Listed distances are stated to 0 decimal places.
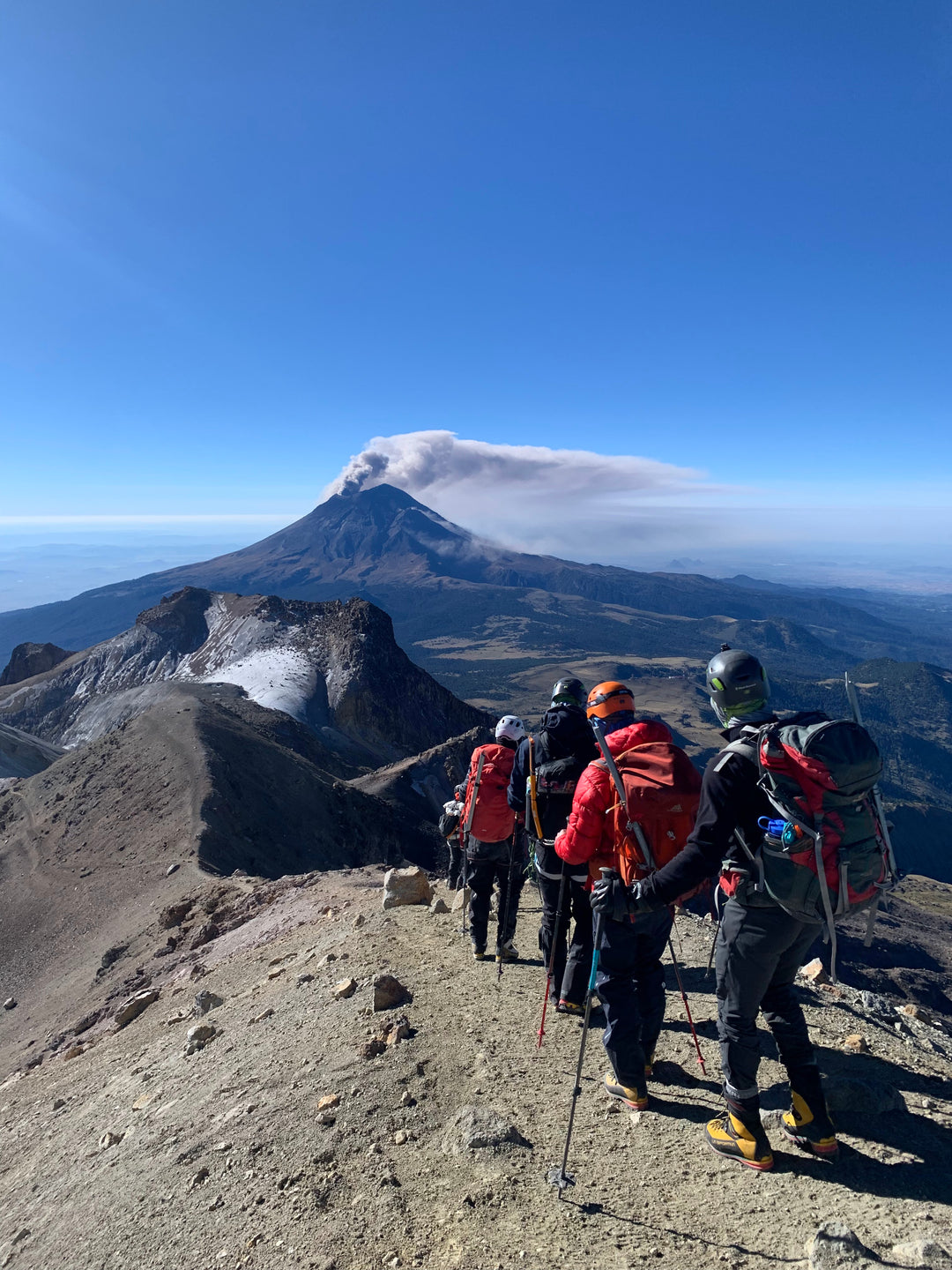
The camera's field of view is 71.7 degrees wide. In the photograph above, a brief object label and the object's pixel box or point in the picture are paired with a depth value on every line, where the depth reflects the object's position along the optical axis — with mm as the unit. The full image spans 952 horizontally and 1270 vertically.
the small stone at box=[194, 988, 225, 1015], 8609
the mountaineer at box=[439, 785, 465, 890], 8523
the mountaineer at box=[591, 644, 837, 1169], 3971
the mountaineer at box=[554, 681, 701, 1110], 4523
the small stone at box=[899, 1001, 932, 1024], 7358
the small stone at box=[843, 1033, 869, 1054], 5605
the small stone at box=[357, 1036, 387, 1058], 5695
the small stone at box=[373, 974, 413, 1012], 6488
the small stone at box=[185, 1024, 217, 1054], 7531
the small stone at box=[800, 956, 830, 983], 7449
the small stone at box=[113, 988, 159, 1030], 10125
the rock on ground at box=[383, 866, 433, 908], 10023
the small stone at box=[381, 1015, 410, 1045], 5785
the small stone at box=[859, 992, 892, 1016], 6930
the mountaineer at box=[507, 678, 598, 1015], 6133
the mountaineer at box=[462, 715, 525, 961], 7531
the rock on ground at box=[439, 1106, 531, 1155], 4457
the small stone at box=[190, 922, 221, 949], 12750
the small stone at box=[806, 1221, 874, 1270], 3227
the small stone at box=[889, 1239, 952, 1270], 3191
